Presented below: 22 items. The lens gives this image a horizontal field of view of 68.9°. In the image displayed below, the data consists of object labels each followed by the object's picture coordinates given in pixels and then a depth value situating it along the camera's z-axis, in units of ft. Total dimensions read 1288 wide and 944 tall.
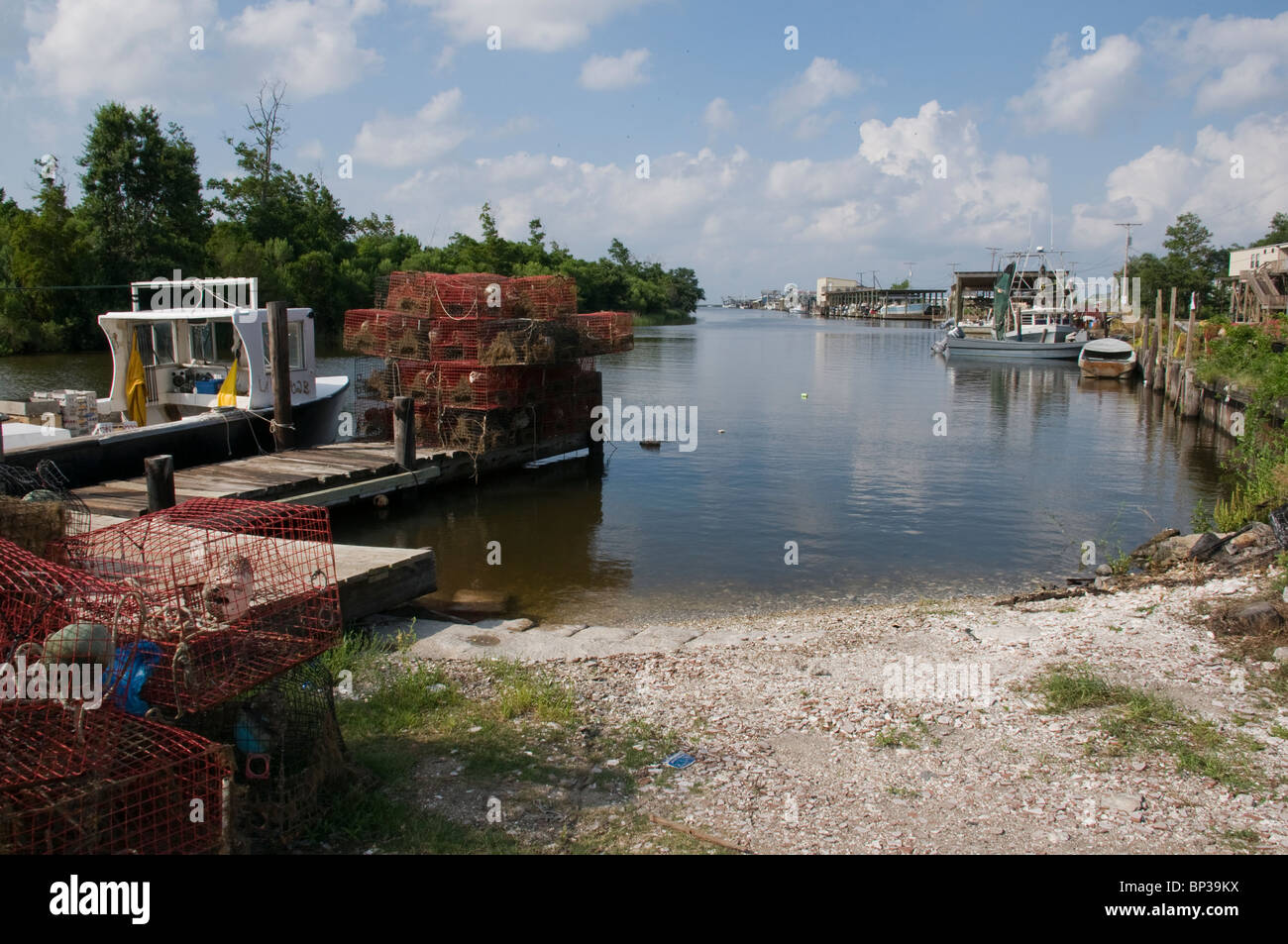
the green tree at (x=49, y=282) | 155.63
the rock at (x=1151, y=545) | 46.50
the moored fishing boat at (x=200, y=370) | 56.34
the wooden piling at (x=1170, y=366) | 116.78
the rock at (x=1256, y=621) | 27.27
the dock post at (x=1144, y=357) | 140.19
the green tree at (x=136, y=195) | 161.48
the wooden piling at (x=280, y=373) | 56.29
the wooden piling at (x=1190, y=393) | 101.30
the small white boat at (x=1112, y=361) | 149.79
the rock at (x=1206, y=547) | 40.09
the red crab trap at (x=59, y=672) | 14.32
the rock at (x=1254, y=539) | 37.58
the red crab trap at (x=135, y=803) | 13.58
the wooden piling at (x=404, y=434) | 55.57
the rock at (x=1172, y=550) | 42.35
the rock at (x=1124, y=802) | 18.32
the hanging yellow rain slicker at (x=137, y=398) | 58.70
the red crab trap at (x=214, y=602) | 16.38
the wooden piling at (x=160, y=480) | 39.43
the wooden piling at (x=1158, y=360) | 130.85
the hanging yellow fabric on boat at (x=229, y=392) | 58.85
